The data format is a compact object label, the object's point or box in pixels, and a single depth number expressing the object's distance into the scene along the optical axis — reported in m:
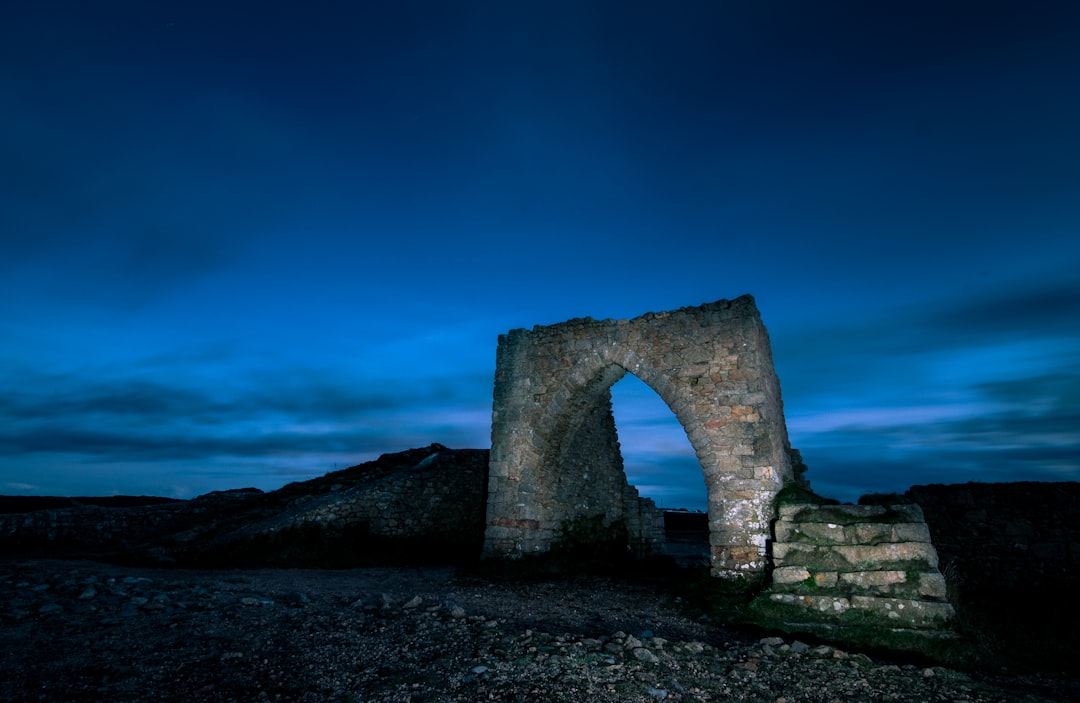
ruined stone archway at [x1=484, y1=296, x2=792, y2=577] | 8.94
